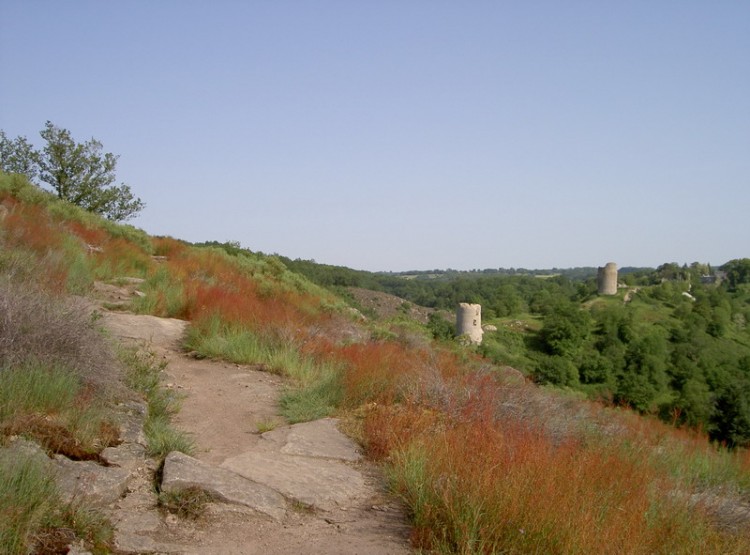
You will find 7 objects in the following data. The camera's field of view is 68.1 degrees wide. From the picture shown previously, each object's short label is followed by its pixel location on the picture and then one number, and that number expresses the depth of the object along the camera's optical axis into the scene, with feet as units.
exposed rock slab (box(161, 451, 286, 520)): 11.82
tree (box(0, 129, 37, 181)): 67.31
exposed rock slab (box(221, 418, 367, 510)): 13.04
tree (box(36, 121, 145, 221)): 67.72
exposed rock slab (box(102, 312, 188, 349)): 25.30
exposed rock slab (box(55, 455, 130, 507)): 10.24
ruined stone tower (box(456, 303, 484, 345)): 144.02
